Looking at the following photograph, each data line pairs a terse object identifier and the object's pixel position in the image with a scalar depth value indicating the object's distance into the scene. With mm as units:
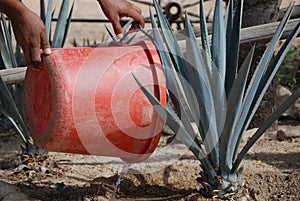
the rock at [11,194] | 2699
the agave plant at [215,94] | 2303
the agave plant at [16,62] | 3277
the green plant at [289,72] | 4717
